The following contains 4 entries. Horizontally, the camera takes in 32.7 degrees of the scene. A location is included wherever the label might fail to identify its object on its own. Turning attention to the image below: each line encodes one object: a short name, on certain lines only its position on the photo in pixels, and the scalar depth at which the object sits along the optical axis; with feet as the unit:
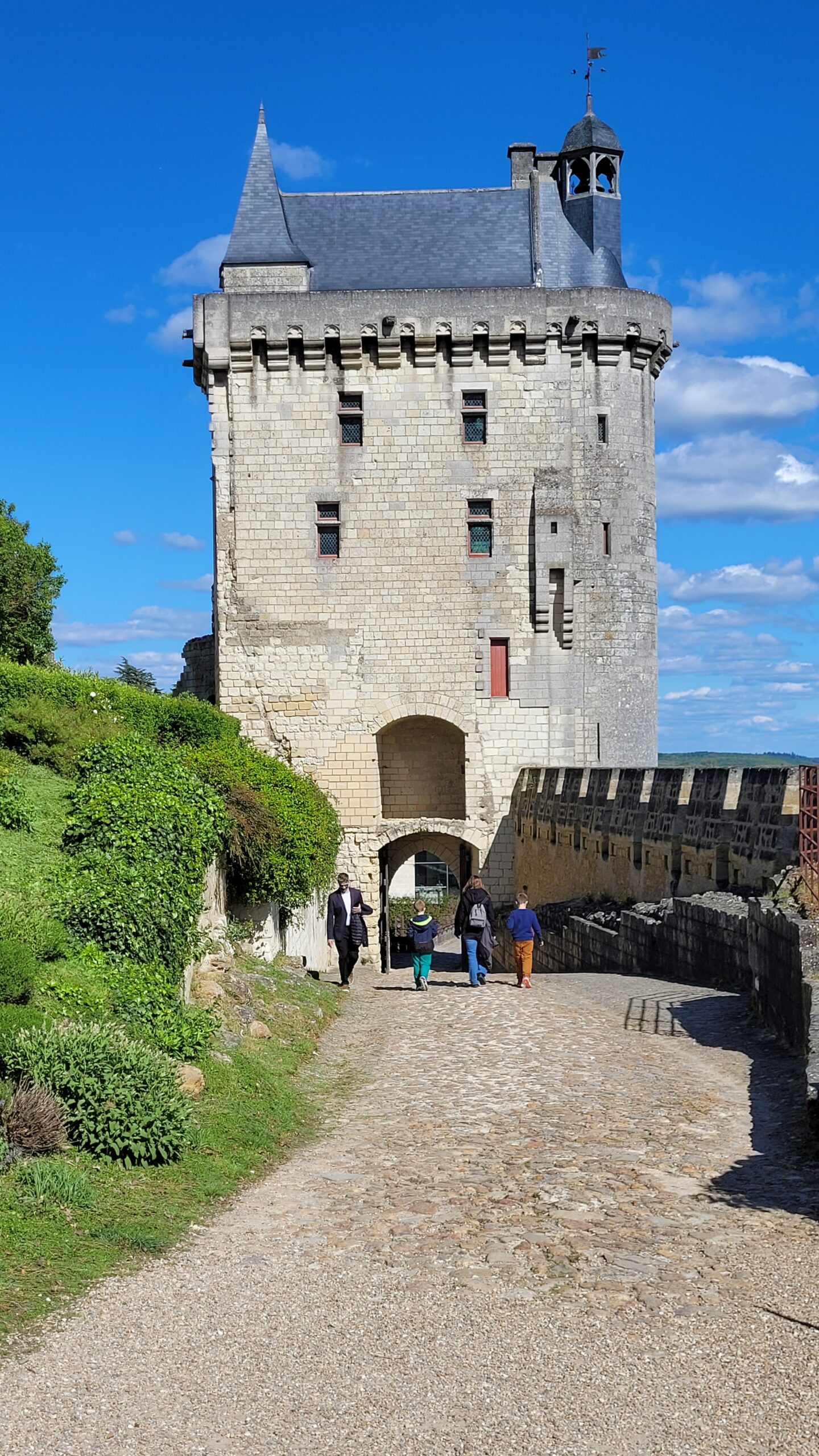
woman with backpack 54.85
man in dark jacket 53.26
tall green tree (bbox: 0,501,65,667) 87.40
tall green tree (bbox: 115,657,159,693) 167.94
